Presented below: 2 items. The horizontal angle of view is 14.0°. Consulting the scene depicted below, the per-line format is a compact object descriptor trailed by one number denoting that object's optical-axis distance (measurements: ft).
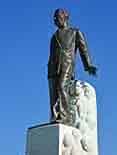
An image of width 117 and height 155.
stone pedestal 30.17
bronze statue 32.89
